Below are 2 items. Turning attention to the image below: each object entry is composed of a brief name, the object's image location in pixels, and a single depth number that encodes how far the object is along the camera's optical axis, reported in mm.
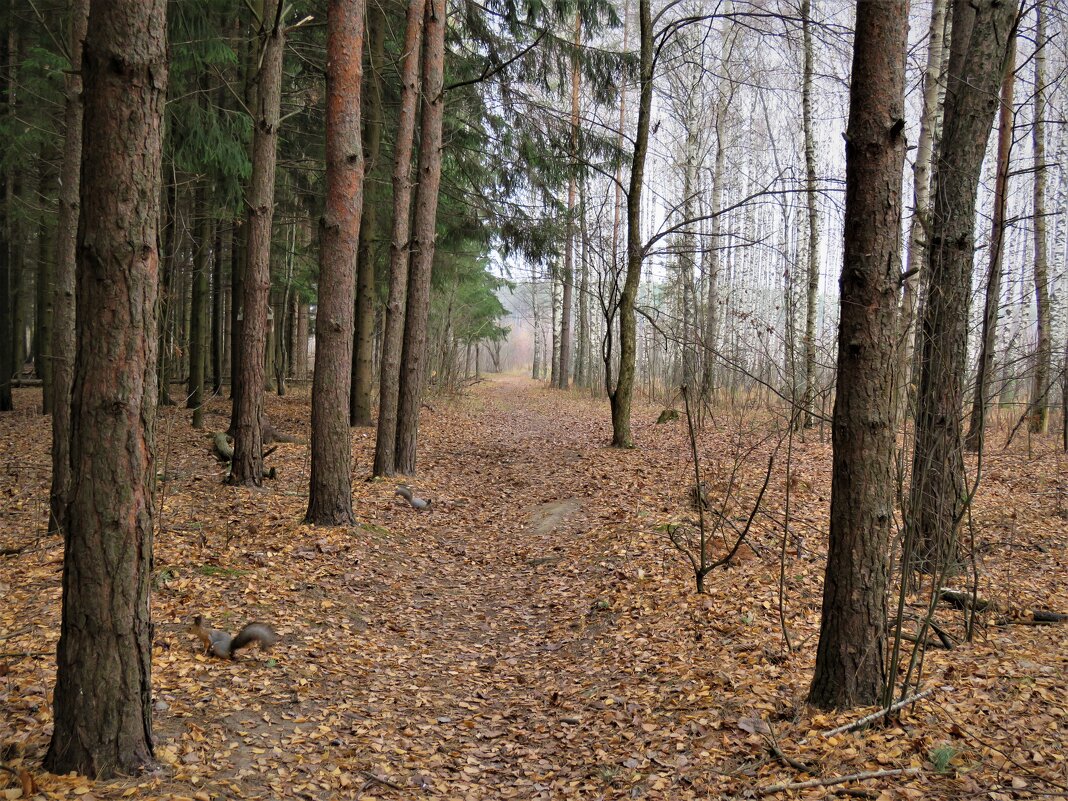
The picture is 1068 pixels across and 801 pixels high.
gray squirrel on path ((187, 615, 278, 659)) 4577
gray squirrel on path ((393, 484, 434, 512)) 9070
